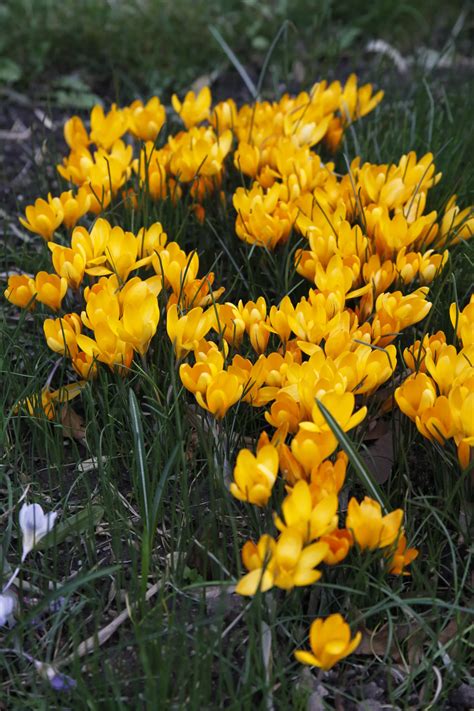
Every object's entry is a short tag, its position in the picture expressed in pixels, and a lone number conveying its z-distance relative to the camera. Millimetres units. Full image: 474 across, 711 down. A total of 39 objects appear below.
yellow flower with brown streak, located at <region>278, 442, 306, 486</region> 1194
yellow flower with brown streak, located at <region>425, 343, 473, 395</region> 1237
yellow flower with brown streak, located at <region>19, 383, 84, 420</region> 1334
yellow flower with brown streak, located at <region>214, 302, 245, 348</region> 1299
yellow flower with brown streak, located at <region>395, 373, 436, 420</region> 1224
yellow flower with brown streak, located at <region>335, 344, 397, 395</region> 1228
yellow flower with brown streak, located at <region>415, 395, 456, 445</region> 1203
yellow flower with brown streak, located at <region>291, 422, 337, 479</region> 1176
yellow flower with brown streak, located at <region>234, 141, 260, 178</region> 1522
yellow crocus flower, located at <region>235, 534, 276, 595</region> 1127
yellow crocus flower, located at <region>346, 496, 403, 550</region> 1156
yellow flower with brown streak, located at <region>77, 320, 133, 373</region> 1272
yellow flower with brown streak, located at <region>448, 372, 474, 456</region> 1181
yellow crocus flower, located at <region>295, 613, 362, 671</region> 1121
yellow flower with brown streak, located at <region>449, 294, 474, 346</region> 1275
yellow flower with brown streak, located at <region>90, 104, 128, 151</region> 1552
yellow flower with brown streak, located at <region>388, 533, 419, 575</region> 1188
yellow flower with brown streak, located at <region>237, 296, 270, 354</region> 1297
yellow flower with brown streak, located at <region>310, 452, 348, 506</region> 1163
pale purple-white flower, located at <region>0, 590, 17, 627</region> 1187
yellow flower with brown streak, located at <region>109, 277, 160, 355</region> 1270
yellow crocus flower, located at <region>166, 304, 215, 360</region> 1275
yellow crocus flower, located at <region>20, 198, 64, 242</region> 1427
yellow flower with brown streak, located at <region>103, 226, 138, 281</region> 1360
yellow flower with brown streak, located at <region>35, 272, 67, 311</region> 1338
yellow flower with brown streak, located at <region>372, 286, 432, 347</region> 1297
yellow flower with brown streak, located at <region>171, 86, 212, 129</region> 1618
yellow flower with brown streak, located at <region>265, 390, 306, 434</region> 1222
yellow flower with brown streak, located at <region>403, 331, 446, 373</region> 1268
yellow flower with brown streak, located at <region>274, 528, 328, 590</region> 1132
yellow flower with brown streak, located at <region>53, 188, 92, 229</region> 1443
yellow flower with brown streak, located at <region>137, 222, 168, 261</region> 1391
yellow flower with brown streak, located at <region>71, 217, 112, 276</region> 1353
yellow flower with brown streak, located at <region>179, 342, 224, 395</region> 1223
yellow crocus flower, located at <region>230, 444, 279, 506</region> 1162
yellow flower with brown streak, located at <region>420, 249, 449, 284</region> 1368
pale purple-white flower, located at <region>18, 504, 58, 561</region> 1208
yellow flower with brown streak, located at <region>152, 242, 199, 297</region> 1349
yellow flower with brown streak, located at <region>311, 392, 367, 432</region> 1187
